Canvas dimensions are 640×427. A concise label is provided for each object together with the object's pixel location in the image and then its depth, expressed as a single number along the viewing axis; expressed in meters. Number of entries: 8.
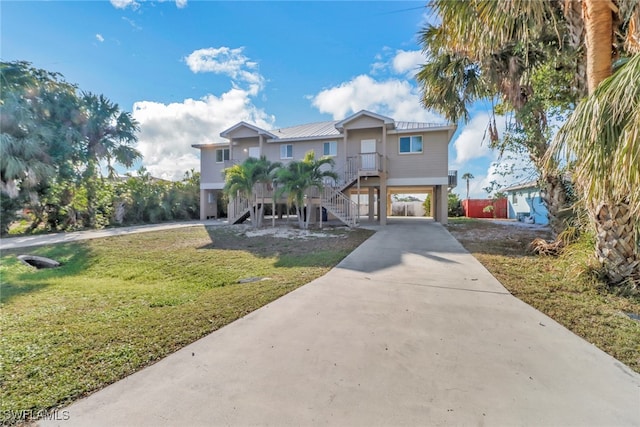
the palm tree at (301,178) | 12.73
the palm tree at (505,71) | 5.27
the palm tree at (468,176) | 38.34
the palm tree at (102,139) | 16.36
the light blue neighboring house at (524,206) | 18.62
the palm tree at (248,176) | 13.28
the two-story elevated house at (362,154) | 15.55
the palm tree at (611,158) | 3.00
